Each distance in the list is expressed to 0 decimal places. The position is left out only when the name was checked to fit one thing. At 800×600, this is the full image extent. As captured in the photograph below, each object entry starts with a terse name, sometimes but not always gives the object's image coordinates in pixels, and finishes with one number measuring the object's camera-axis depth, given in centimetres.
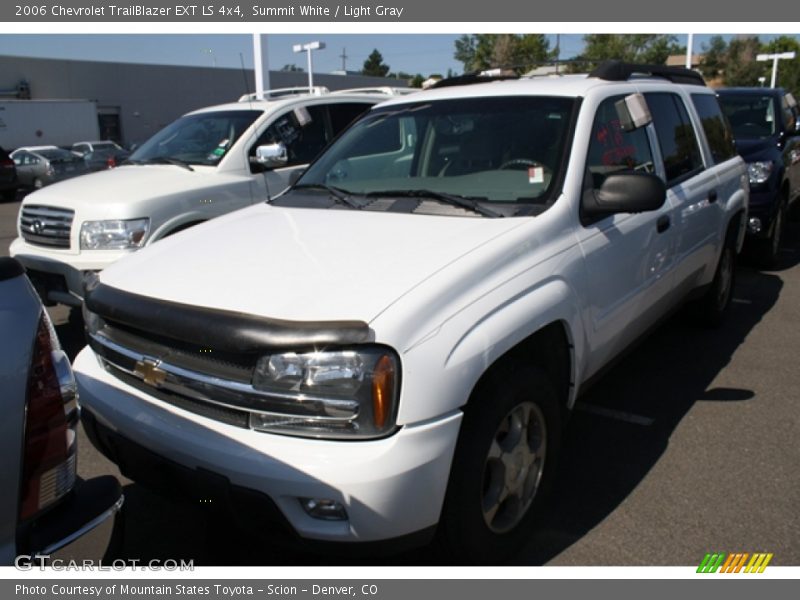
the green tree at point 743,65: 5278
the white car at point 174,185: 524
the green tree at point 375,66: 8656
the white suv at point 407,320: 221
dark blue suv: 723
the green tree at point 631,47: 3906
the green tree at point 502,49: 3700
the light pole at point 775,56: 3469
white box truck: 3150
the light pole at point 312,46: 1996
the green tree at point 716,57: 5612
